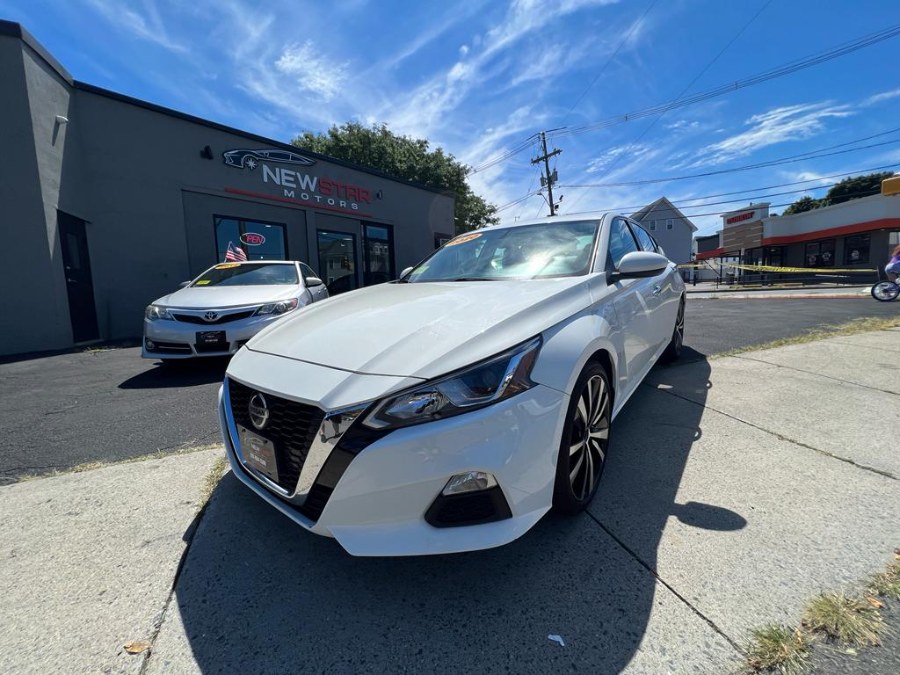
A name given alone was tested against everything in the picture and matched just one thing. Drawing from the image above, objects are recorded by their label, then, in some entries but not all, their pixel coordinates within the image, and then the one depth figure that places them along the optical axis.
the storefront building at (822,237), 23.66
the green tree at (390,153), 23.34
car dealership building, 6.89
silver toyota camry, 4.57
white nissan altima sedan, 1.40
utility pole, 27.38
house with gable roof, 43.25
